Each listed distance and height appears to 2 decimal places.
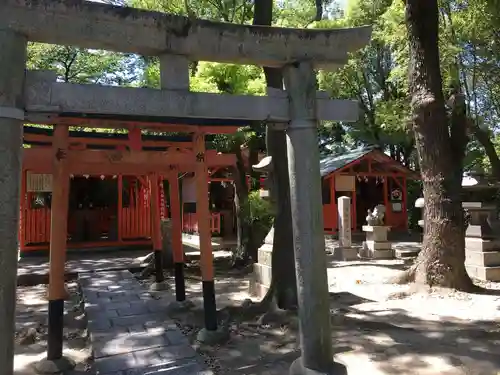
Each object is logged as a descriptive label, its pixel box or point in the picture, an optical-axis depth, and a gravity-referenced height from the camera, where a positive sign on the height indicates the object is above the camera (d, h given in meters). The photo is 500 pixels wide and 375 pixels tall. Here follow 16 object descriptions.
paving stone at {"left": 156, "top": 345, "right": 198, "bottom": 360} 4.95 -1.57
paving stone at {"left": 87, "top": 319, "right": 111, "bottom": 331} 5.84 -1.43
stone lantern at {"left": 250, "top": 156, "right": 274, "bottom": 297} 8.17 -1.02
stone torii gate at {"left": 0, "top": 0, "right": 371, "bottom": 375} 3.17 +1.05
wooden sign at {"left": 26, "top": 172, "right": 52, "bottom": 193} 14.19 +1.41
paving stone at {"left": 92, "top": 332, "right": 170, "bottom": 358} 5.05 -1.51
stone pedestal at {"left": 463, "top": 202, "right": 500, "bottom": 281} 9.46 -0.80
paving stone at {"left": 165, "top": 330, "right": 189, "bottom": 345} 5.38 -1.52
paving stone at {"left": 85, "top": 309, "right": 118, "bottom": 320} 6.38 -1.40
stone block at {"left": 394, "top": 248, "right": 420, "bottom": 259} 13.18 -1.29
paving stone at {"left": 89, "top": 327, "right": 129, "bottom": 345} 5.44 -1.47
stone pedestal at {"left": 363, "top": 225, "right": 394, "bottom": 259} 13.41 -0.97
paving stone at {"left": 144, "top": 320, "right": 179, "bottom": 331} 5.91 -1.47
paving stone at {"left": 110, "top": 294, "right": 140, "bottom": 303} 7.41 -1.35
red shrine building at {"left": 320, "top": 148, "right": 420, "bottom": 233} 19.45 +1.45
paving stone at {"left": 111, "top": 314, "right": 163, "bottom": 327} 6.11 -1.44
